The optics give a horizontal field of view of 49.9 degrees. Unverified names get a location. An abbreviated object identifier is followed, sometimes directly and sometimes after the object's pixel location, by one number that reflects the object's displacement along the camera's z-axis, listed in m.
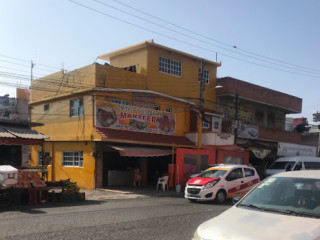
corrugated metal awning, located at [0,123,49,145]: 14.90
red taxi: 13.79
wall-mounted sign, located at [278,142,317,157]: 28.39
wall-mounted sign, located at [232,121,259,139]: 29.56
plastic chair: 20.19
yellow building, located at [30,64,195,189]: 20.28
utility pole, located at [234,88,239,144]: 26.83
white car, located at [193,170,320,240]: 3.69
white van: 22.12
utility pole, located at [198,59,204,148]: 23.03
